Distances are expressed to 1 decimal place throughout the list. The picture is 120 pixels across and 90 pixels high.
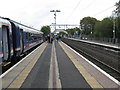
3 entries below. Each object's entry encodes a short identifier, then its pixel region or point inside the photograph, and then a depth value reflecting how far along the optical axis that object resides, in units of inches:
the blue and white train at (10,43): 238.7
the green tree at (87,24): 2462.0
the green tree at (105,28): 1514.6
